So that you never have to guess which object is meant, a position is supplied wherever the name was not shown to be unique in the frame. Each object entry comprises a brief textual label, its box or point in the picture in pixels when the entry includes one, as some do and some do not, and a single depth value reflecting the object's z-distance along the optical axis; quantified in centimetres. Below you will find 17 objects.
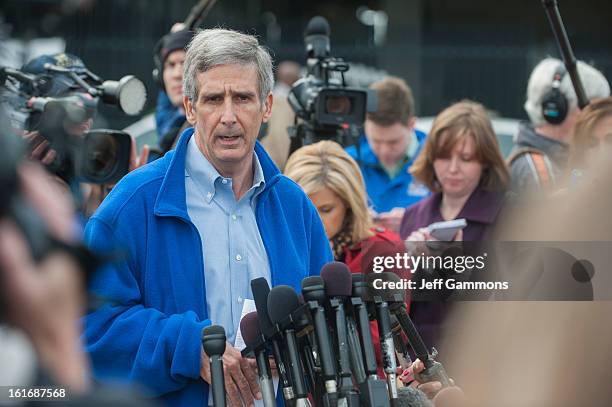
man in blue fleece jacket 562
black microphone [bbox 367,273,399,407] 491
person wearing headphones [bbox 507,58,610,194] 1162
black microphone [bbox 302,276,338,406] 449
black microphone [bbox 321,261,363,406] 452
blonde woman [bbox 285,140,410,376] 858
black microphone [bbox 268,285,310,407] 473
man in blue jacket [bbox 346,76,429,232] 1192
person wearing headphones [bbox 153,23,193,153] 1030
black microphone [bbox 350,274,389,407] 451
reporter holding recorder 995
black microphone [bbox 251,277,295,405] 486
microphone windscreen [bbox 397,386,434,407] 499
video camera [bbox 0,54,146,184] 773
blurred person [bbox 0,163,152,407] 186
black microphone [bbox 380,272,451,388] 508
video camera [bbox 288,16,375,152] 1039
